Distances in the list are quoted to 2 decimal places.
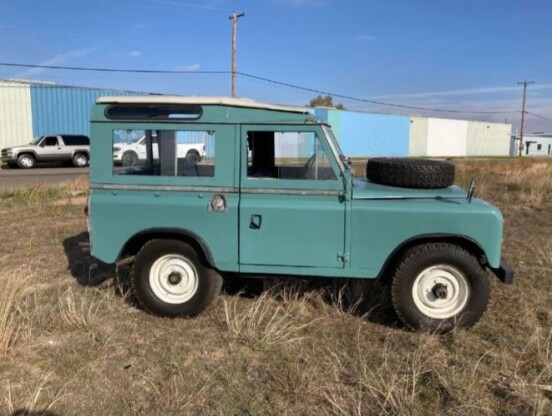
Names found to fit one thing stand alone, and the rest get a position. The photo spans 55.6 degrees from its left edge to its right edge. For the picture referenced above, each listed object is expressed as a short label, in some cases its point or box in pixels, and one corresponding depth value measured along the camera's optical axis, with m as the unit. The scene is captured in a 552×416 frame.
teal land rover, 4.44
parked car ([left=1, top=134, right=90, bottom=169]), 26.83
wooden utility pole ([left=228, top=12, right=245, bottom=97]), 31.22
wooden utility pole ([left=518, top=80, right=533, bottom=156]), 74.75
